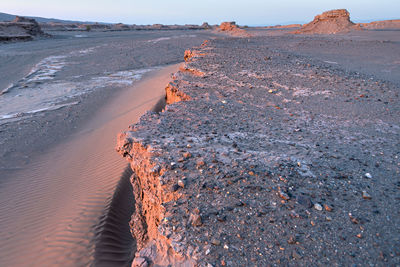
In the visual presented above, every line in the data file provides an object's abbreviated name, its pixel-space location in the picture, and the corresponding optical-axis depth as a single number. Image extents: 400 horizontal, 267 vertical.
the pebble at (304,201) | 2.18
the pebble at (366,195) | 2.31
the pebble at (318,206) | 2.15
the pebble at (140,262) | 1.85
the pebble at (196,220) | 2.01
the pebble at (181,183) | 2.46
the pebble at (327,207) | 2.14
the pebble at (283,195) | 2.25
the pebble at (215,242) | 1.84
